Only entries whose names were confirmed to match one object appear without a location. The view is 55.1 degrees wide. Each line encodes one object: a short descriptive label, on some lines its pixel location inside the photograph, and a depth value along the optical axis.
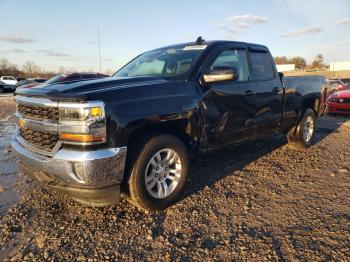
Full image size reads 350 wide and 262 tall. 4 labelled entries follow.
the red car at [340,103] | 11.51
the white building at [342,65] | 88.32
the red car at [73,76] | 16.21
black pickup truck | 3.16
